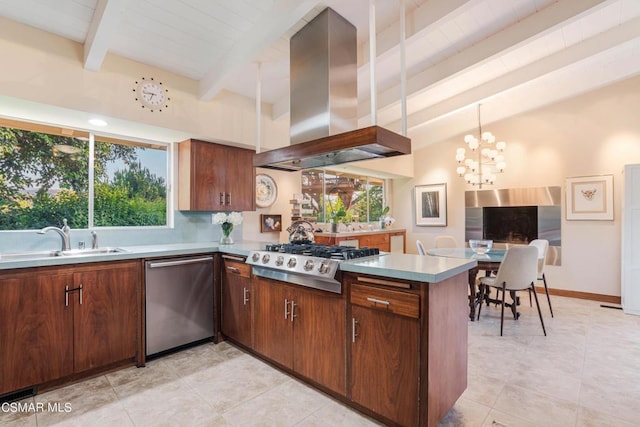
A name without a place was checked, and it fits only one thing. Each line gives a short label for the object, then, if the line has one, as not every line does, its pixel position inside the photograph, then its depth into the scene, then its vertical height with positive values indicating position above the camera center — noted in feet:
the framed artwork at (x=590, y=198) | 14.98 +0.81
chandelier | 14.53 +2.84
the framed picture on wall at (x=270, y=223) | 14.32 -0.35
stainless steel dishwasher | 8.80 -2.58
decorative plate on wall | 14.08 +1.17
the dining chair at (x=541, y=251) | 13.20 -1.66
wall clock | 9.20 +3.73
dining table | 11.60 -1.73
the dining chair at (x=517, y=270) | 10.78 -1.98
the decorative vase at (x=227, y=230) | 11.12 -0.52
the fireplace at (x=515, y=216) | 16.63 -0.11
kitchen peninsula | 5.48 -2.42
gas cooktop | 6.73 -1.12
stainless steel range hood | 7.75 +3.22
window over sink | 8.77 +1.17
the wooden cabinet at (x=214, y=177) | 11.00 +1.45
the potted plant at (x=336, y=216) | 16.74 -0.05
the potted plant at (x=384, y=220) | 20.94 -0.35
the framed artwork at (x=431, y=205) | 20.81 +0.68
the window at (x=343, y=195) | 17.51 +1.28
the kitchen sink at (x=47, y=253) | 8.22 -1.04
